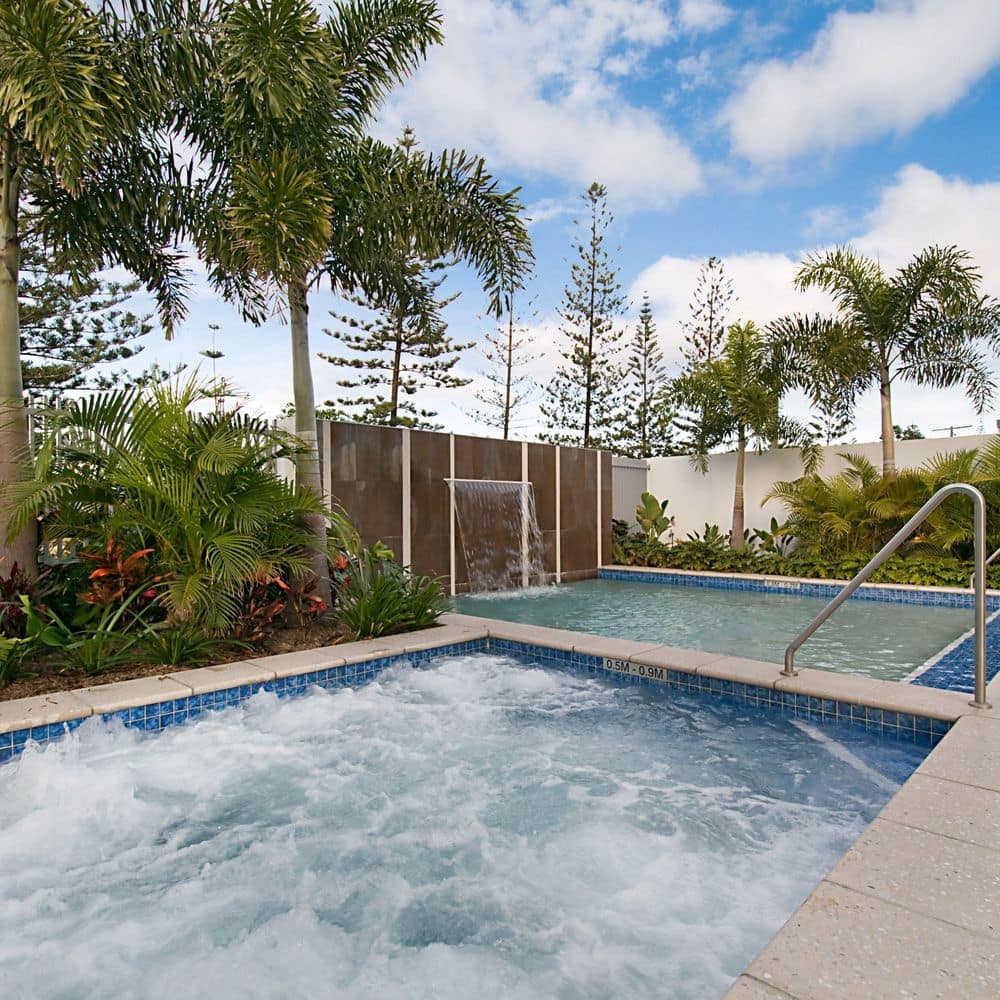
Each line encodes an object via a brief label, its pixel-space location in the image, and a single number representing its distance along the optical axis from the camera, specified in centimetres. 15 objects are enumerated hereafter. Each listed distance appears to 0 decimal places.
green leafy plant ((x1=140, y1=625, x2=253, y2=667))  419
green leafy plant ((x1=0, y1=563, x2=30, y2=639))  412
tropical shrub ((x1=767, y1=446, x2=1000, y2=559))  855
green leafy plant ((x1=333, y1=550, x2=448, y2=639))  514
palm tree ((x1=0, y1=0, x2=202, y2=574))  382
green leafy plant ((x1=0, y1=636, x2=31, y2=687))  372
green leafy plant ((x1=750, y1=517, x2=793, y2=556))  1101
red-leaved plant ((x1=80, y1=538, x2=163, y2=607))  426
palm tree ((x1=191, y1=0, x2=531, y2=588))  445
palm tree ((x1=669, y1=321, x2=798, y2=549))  1059
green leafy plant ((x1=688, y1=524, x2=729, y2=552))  1099
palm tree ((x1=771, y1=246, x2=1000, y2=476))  943
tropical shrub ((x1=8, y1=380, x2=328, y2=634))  424
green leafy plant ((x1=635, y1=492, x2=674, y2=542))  1197
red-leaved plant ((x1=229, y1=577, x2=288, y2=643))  466
